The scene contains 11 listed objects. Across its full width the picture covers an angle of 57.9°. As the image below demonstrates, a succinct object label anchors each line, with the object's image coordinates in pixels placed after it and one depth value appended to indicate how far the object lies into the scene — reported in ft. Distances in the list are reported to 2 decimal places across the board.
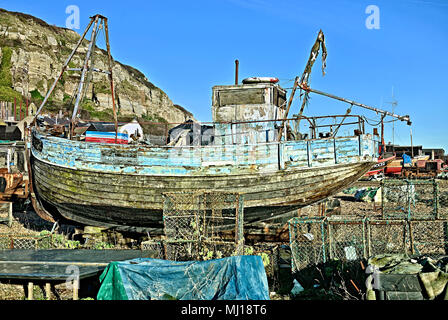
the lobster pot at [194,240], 29.55
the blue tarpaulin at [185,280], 21.12
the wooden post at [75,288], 21.65
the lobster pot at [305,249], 28.25
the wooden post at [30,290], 22.57
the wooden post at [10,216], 51.21
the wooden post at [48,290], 22.85
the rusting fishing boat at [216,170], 41.50
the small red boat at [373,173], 115.28
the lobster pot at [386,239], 27.32
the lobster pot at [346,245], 27.35
